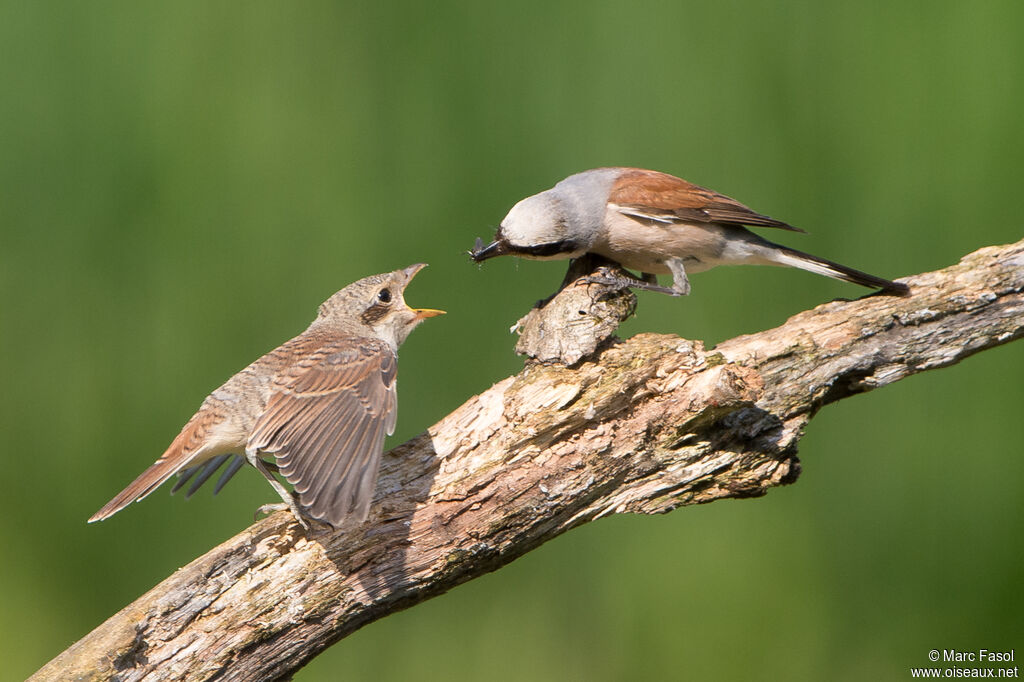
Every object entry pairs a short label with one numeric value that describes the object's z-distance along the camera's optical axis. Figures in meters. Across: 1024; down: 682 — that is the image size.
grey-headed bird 7.21
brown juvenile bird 5.35
